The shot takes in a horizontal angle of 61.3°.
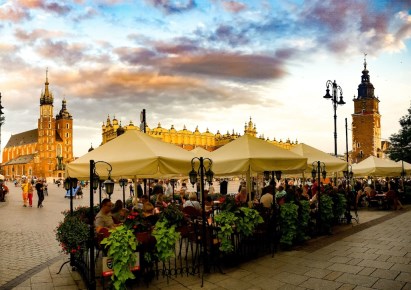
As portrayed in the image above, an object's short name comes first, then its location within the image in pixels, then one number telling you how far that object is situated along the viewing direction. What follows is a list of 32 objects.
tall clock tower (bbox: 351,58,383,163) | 92.12
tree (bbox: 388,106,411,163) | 33.69
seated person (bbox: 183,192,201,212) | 10.43
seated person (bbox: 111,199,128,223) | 8.70
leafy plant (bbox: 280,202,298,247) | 8.88
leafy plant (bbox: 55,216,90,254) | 6.46
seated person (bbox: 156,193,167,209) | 12.10
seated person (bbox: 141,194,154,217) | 9.02
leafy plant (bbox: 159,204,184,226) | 6.82
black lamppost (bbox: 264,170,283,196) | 11.37
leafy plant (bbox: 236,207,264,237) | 7.60
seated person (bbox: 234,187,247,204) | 12.31
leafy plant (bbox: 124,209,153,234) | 6.35
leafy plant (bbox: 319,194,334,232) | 10.95
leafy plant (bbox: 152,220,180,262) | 6.42
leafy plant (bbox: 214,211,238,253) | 7.24
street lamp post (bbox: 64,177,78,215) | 7.76
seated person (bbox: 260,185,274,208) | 10.12
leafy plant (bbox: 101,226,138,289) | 5.73
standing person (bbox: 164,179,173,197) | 19.48
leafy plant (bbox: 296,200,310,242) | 9.44
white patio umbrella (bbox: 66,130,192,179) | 6.95
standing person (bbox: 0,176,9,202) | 29.91
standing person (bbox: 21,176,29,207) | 24.86
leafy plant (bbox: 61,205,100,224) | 7.75
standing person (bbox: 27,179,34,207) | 24.40
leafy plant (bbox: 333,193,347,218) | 12.23
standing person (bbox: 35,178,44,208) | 23.69
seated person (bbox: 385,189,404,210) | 18.17
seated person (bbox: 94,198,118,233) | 7.61
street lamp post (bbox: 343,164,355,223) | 13.37
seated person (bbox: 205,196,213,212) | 11.61
